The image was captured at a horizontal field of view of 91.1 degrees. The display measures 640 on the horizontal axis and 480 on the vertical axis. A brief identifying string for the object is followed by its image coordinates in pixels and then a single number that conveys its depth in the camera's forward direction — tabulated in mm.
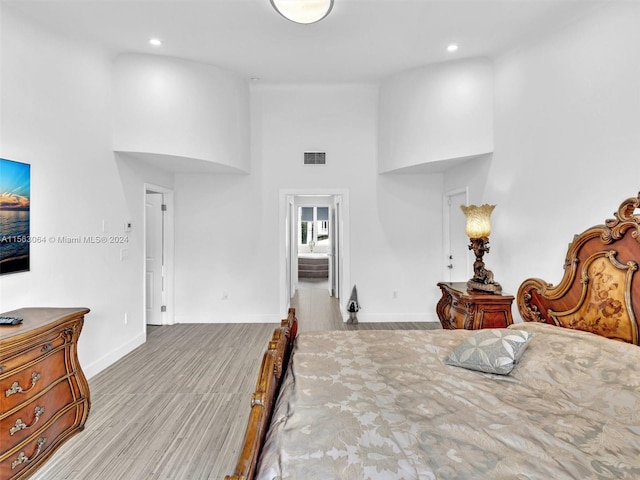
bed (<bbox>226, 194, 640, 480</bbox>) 1009
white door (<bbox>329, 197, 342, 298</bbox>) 6192
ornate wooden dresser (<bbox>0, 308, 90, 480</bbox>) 1715
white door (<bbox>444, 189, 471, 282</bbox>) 4527
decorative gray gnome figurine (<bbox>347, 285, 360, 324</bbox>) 4680
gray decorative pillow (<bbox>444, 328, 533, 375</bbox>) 1686
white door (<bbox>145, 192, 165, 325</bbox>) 4691
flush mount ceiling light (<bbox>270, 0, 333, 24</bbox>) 2312
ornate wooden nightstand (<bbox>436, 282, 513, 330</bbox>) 2797
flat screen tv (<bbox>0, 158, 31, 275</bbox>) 2215
